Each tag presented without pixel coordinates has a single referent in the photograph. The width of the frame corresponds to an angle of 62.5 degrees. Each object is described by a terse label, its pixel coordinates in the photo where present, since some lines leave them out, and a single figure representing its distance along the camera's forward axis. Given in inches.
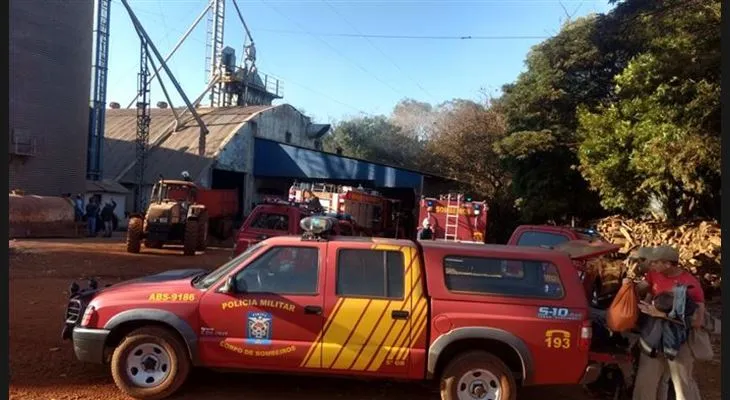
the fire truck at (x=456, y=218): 810.8
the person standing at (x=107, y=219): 978.1
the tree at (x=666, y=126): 446.3
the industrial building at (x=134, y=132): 1067.3
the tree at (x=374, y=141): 2017.7
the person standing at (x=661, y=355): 204.2
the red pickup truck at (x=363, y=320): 207.2
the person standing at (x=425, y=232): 747.4
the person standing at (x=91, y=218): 946.1
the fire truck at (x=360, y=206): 909.2
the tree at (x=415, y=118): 2395.4
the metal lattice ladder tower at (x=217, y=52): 1792.9
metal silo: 1044.5
